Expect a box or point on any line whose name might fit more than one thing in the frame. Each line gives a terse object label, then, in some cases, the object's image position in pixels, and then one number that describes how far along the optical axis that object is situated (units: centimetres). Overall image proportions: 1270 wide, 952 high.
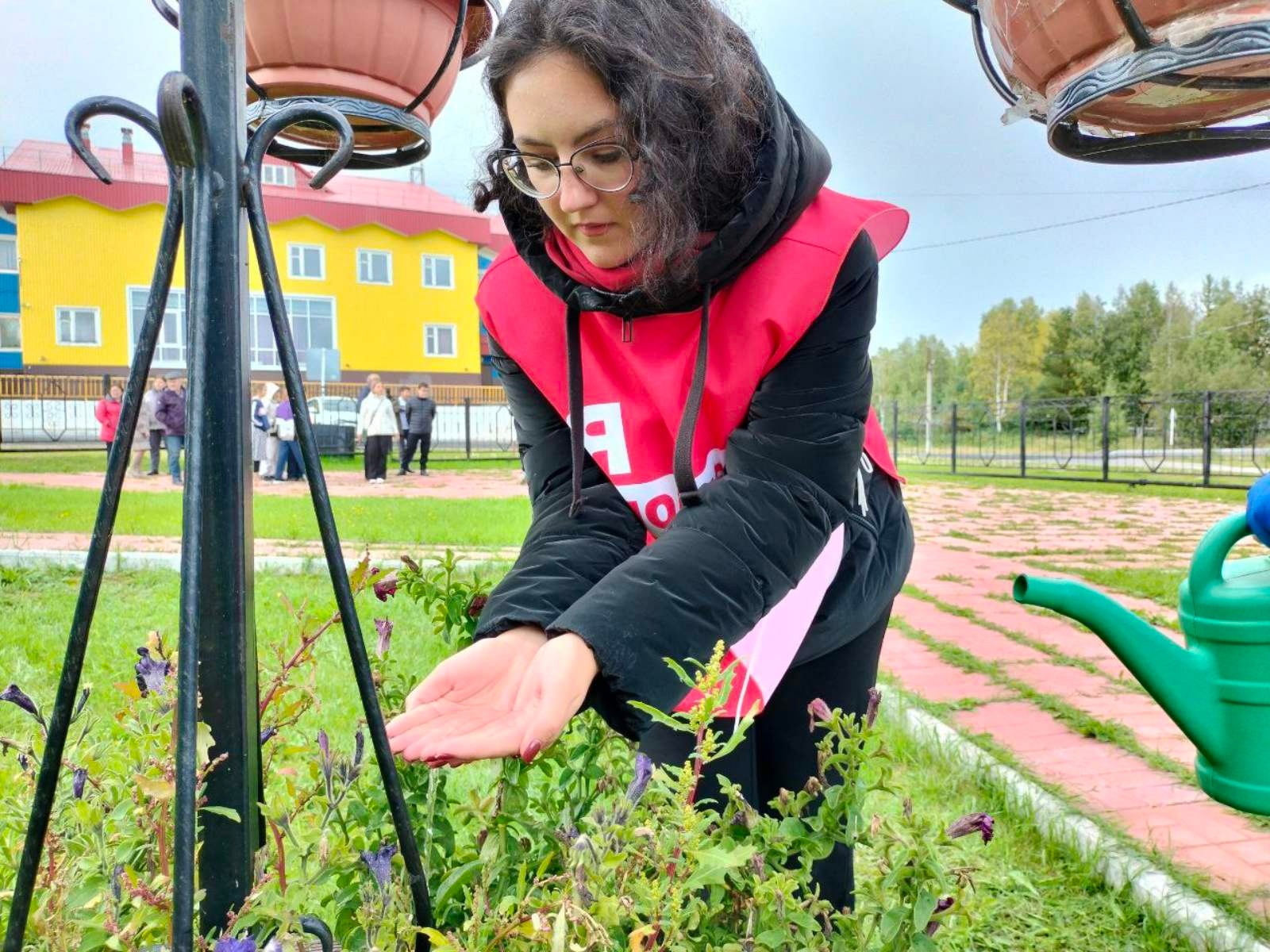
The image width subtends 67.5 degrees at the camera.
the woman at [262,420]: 1247
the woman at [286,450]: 1118
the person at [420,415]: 1279
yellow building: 2288
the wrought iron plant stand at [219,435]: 75
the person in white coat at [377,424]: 1135
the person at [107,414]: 1238
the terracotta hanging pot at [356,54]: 137
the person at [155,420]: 1208
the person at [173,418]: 1151
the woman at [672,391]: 94
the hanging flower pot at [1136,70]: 107
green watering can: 130
